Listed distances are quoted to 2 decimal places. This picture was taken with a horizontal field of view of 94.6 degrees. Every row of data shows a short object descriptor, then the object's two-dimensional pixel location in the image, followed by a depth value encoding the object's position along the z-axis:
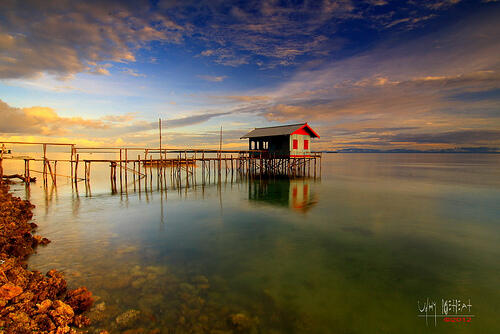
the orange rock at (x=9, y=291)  4.45
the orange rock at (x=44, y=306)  4.49
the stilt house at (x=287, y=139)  31.69
